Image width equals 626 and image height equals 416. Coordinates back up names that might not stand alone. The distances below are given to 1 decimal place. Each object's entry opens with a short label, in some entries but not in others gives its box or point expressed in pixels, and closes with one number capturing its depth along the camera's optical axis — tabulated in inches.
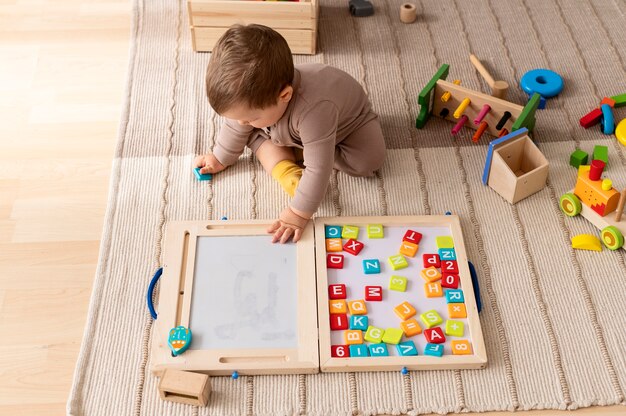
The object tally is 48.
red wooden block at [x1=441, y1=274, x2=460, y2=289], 49.9
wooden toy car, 52.1
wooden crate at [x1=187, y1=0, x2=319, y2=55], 64.7
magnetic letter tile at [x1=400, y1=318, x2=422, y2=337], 47.6
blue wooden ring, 63.9
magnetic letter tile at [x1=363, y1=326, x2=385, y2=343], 47.2
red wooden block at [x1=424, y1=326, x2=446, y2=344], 47.1
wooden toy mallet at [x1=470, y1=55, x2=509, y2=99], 62.2
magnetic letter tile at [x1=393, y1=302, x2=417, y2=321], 48.4
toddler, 44.2
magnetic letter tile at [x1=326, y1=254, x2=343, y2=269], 51.1
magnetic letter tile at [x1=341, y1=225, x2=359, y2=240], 52.7
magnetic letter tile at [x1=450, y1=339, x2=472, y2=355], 46.7
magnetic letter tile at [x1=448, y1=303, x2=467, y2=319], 48.5
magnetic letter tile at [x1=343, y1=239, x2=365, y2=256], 51.7
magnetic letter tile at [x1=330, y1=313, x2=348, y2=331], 47.9
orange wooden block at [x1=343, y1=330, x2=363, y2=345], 47.1
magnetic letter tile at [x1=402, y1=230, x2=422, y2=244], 52.3
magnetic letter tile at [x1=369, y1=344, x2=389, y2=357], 46.6
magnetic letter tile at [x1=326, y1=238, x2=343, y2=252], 51.9
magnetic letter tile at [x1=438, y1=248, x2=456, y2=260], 51.5
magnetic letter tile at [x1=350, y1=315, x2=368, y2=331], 47.8
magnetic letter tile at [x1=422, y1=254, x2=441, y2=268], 51.1
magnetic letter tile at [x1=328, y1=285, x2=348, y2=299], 49.4
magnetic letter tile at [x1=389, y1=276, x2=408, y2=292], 49.9
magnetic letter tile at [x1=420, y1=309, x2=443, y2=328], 48.0
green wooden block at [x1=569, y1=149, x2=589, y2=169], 57.8
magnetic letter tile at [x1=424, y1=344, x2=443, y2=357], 46.4
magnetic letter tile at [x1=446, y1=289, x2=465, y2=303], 49.1
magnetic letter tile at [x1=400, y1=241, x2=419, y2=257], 51.6
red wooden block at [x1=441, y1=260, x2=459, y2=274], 50.5
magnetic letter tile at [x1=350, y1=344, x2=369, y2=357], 46.5
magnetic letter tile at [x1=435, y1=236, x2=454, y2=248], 52.3
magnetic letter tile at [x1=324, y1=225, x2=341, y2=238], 52.8
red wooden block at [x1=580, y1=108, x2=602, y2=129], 61.5
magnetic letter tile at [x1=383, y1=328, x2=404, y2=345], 47.1
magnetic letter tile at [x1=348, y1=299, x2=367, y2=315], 48.7
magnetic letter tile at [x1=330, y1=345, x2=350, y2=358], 46.4
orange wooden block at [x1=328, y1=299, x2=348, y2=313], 48.7
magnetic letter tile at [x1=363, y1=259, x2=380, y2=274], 50.8
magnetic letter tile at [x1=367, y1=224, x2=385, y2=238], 52.8
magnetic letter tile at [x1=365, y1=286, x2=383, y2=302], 49.4
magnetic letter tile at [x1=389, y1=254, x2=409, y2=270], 51.0
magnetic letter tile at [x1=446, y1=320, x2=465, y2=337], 47.6
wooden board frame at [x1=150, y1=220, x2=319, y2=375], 46.0
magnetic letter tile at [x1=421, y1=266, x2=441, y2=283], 50.2
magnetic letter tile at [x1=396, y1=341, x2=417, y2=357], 46.5
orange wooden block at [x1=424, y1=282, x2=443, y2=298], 49.6
